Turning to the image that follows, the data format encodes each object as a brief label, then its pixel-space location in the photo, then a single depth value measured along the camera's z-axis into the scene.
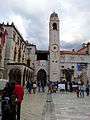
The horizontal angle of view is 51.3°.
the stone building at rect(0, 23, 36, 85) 16.06
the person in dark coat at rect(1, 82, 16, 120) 2.93
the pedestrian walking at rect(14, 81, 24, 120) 3.30
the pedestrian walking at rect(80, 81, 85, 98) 9.23
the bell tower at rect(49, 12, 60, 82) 23.08
